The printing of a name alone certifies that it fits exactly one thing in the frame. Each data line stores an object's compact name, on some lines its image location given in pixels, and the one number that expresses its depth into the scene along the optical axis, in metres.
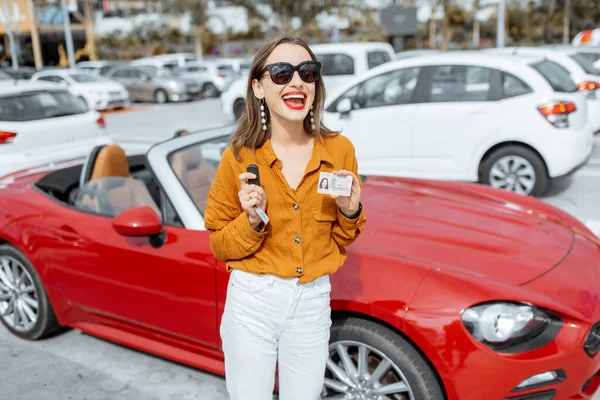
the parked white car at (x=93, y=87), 18.81
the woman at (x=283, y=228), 1.91
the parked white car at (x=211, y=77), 22.16
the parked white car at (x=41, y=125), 6.77
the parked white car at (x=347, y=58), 11.49
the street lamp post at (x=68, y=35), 27.09
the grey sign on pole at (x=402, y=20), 24.31
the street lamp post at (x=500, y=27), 17.14
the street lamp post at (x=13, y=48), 32.16
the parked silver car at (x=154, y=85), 21.03
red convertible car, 2.32
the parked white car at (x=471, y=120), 6.29
